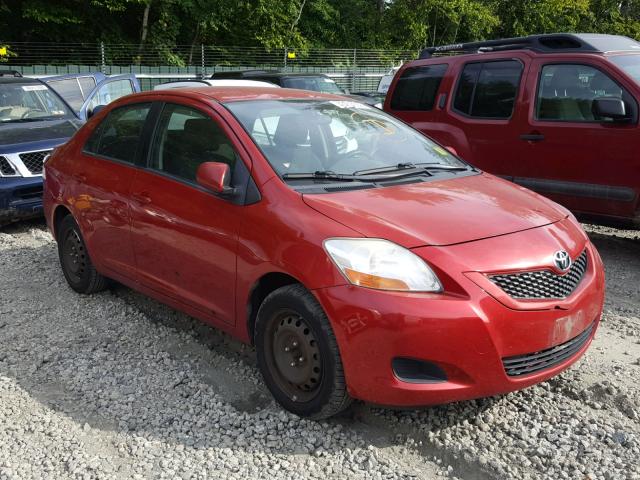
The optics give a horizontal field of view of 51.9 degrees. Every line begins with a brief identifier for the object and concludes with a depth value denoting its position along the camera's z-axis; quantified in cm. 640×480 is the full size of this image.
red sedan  287
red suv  578
